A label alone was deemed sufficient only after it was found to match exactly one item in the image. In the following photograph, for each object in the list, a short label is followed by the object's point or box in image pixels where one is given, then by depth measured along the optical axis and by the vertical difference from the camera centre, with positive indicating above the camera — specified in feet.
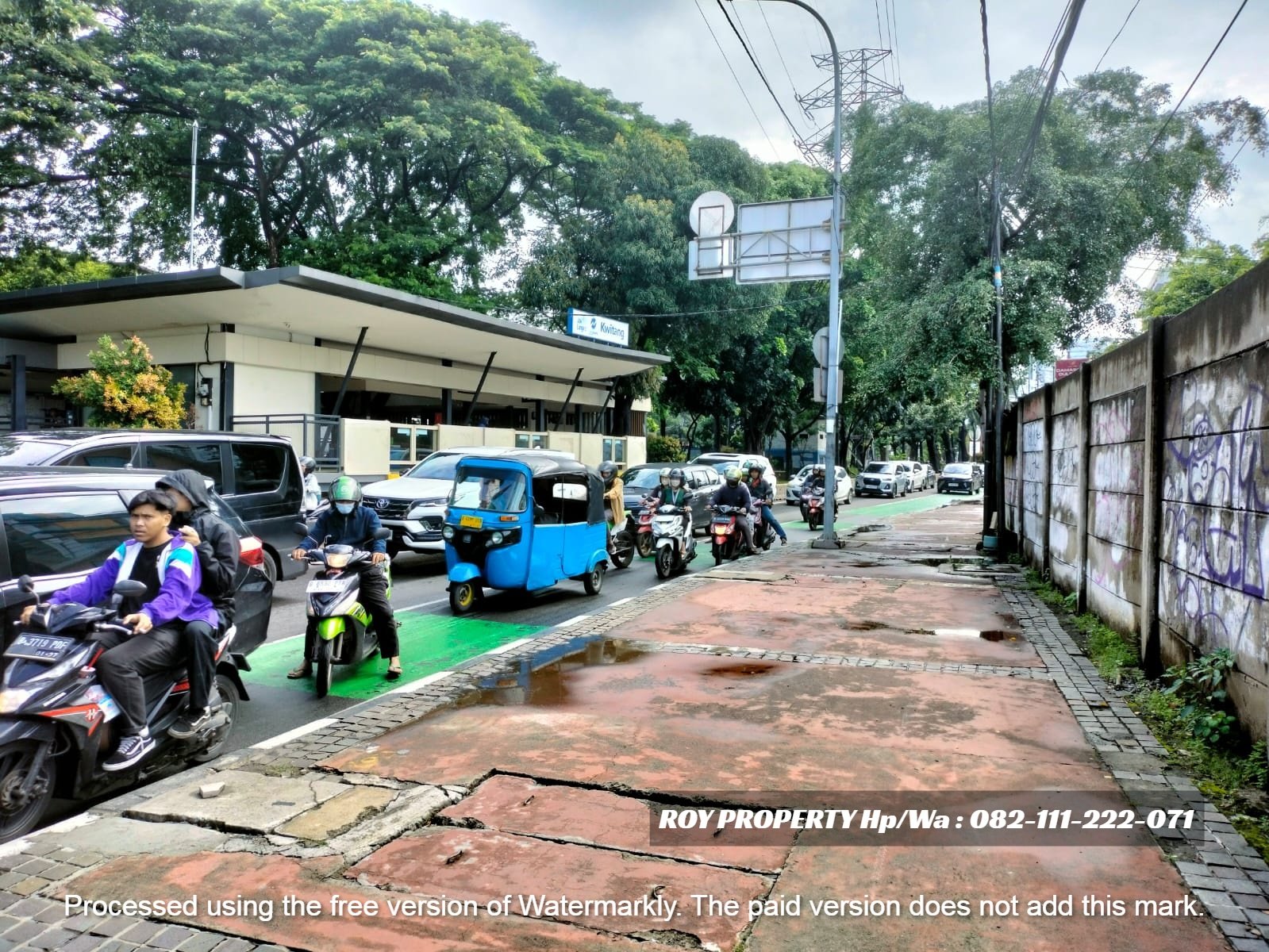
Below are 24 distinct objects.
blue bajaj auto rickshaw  30.32 -2.28
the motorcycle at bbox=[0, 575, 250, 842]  12.52 -3.85
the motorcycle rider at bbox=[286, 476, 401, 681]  22.20 -2.10
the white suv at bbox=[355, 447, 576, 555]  42.09 -2.46
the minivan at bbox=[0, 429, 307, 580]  26.58 -0.12
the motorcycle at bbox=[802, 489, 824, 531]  68.23 -3.33
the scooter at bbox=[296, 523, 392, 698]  20.83 -3.64
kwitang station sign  84.79 +13.61
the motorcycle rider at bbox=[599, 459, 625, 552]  45.39 -1.58
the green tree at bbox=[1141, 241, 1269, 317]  103.59 +23.55
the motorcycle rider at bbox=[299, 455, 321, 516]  38.52 -1.38
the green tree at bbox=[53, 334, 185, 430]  52.39 +4.06
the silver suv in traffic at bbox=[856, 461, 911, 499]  131.23 -2.24
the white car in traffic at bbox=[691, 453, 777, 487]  75.92 +0.29
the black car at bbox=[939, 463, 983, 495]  148.46 -1.99
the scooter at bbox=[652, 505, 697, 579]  41.72 -3.69
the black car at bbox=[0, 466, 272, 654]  15.44 -1.25
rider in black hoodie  14.82 -1.97
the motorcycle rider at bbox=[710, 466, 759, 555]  48.67 -1.96
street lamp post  53.78 +6.90
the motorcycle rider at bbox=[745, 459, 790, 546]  54.49 -1.97
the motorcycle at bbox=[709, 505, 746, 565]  47.70 -3.77
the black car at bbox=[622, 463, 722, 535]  60.44 -1.45
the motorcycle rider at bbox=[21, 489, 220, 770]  13.74 -2.45
